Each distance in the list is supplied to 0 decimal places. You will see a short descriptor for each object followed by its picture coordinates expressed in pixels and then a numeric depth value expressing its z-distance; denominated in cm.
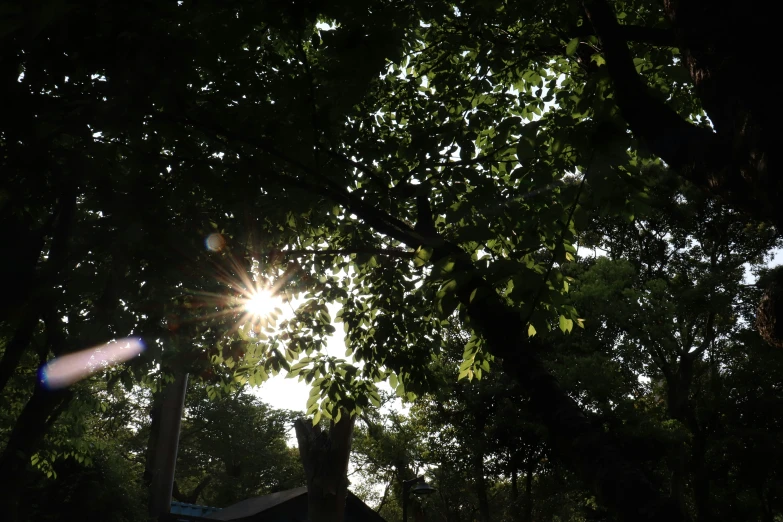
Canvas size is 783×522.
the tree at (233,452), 4488
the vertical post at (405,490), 1677
